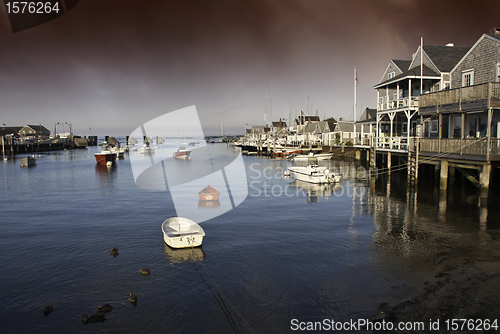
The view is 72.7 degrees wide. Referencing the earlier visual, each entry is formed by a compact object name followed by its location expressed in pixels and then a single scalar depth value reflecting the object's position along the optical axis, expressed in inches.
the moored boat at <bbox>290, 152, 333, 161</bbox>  2792.8
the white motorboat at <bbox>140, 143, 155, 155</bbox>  4496.6
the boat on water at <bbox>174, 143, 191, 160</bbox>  3724.4
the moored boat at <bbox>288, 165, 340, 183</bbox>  1483.8
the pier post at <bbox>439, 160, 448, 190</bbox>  1108.6
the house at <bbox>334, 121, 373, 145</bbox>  3366.9
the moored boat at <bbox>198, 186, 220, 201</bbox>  1149.7
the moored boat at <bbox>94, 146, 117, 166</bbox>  2711.6
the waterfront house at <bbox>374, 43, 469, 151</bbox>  1429.6
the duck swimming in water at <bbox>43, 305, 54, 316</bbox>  438.4
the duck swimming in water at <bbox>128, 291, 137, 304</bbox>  457.4
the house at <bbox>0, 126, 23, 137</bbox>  5654.5
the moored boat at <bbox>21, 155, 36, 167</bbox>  2674.7
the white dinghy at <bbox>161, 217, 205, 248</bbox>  649.1
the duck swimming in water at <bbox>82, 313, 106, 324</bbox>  417.7
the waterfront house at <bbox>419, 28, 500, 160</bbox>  917.8
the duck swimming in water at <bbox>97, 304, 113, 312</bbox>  435.8
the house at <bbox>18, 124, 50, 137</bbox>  6223.4
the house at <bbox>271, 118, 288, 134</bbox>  5958.2
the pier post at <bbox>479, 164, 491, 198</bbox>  919.7
